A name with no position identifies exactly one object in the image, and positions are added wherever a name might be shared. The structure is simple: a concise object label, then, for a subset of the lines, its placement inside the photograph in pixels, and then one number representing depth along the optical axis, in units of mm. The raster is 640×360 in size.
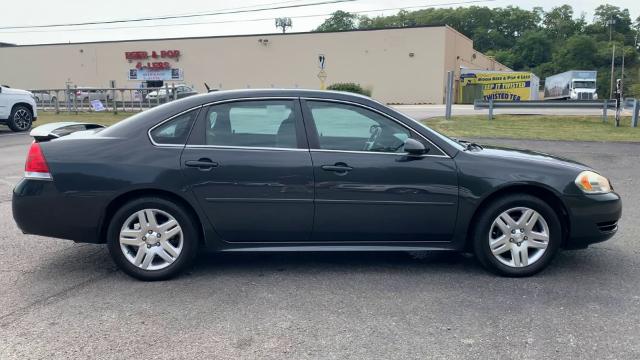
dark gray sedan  4309
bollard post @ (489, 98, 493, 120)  20875
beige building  45594
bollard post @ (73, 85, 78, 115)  27142
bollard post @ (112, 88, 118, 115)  26234
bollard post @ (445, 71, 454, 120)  21267
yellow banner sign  48531
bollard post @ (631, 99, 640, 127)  17797
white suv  15820
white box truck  51281
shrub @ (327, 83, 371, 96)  25470
